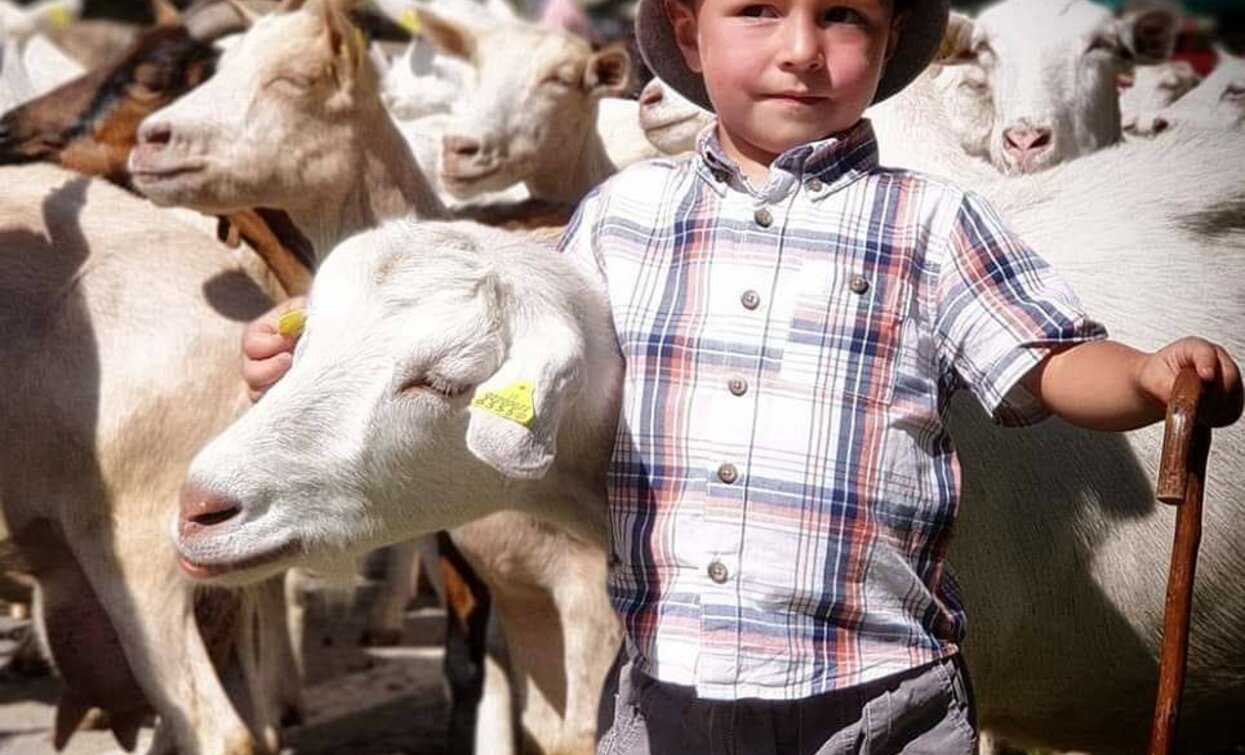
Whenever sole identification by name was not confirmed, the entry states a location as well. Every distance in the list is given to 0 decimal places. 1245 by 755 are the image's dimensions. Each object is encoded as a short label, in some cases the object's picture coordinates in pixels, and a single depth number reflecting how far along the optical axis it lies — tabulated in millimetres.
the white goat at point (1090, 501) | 2385
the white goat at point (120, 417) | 4047
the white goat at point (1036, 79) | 4957
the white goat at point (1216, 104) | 3894
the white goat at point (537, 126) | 5410
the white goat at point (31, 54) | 6449
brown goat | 4902
